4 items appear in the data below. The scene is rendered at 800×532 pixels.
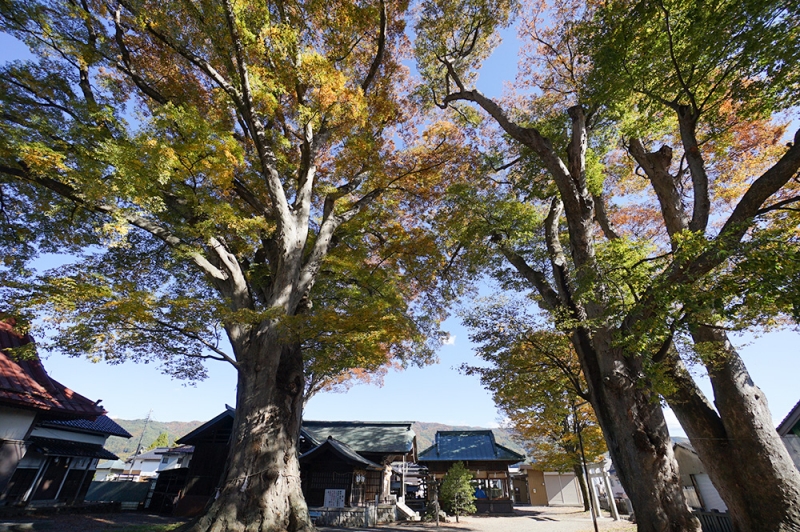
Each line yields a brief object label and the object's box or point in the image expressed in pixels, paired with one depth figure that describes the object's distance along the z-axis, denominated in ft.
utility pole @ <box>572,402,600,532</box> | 40.41
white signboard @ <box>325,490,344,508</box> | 47.14
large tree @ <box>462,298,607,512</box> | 27.32
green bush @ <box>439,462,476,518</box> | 54.44
